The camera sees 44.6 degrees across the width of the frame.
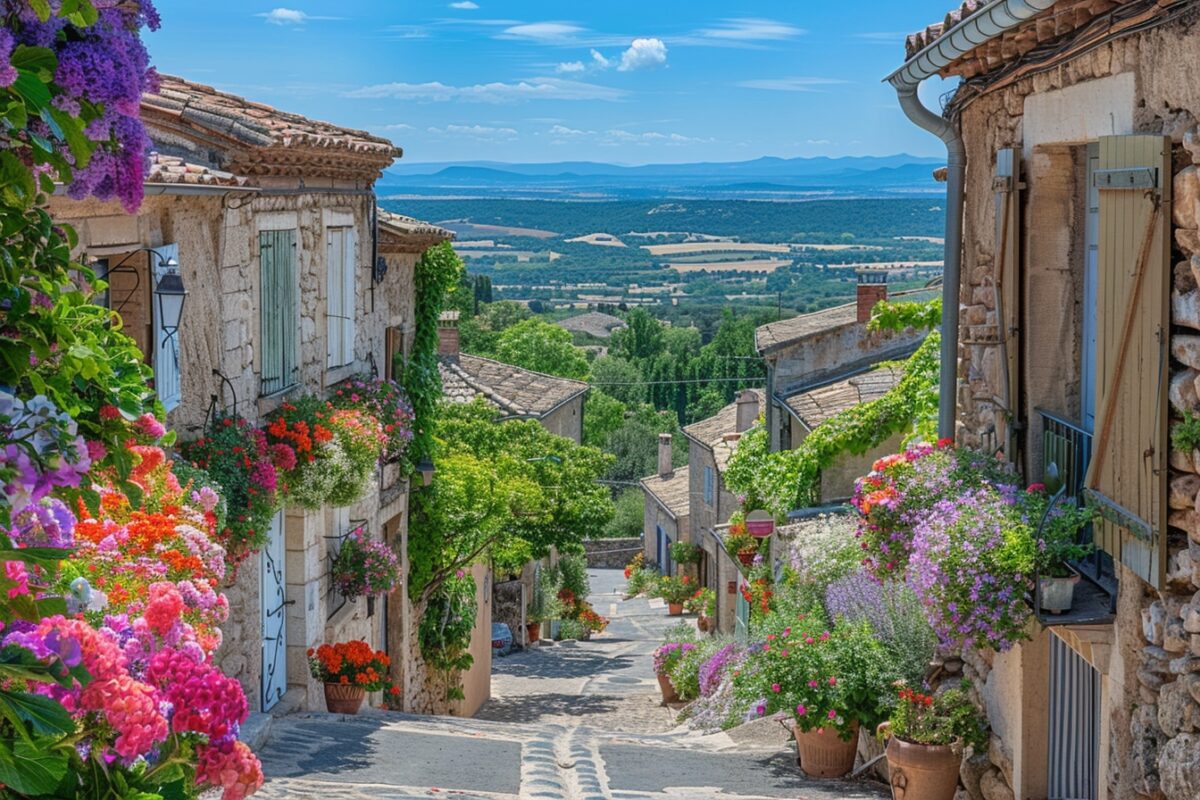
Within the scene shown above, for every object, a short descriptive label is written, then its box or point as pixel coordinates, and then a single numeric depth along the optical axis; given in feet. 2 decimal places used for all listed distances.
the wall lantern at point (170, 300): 27.12
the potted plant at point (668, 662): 63.46
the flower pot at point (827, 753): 34.50
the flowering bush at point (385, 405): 41.16
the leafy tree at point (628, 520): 174.19
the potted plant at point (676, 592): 112.37
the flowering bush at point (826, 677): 33.45
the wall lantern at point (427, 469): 53.36
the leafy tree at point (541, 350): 181.27
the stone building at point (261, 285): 27.89
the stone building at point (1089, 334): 18.43
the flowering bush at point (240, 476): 30.12
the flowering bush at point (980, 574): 22.04
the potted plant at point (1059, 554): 21.47
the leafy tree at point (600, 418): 187.83
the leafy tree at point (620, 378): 246.47
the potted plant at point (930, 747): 28.12
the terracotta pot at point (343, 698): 39.78
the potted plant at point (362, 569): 41.93
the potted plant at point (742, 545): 62.34
